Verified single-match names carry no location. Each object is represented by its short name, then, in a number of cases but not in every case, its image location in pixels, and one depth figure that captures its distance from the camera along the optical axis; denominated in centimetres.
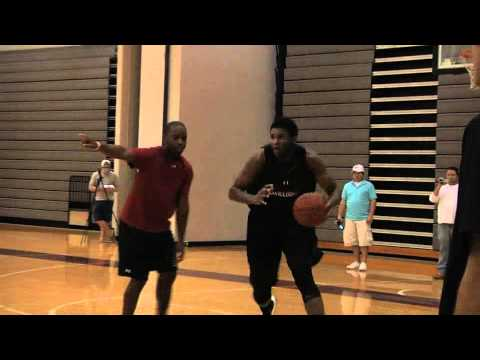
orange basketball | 531
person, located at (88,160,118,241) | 1449
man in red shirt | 554
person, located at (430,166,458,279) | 1042
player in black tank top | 543
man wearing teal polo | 1161
